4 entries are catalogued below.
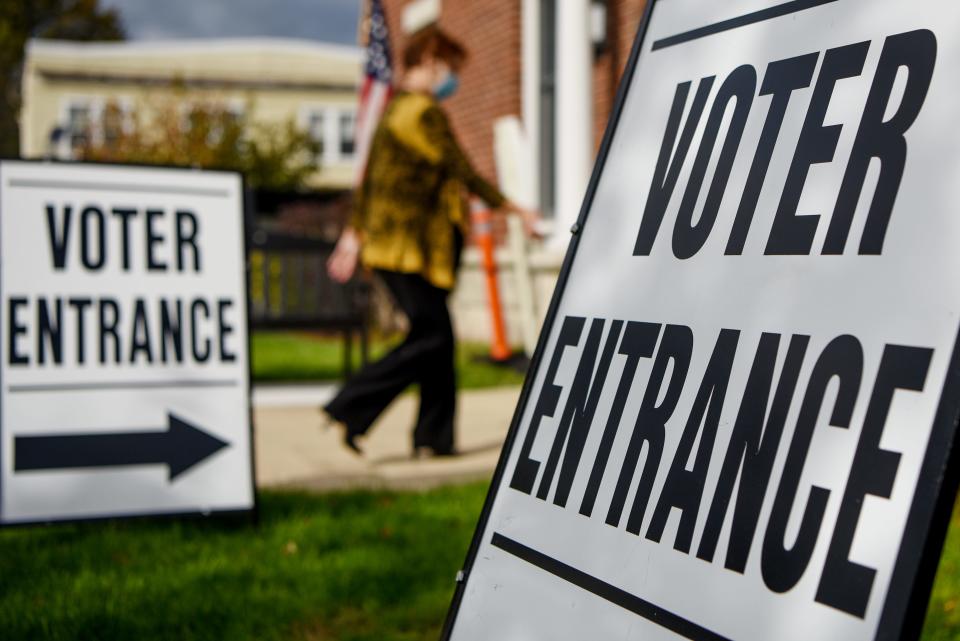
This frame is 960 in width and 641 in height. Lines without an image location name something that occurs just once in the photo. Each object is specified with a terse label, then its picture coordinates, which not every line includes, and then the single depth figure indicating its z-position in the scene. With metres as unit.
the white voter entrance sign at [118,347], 3.85
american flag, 8.98
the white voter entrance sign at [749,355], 1.39
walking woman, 5.34
